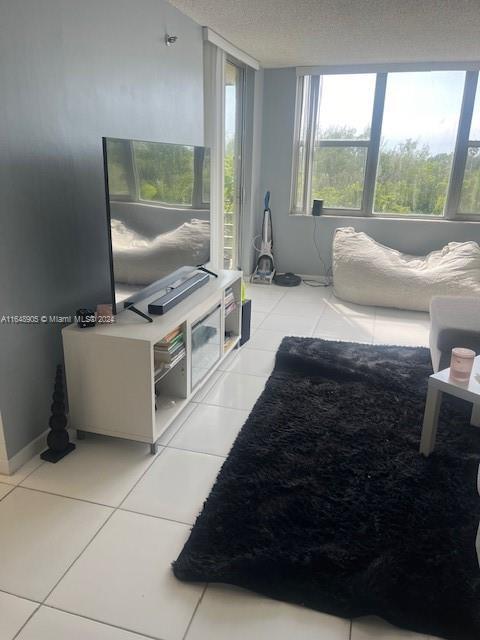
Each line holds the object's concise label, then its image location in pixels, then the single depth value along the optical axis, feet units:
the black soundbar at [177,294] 7.50
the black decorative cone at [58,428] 6.77
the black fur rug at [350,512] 4.77
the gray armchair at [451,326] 8.29
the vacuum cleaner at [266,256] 16.84
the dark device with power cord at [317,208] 16.40
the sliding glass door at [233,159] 14.62
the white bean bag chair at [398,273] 13.58
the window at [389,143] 15.08
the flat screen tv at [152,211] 6.70
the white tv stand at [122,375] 6.63
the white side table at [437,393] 6.31
